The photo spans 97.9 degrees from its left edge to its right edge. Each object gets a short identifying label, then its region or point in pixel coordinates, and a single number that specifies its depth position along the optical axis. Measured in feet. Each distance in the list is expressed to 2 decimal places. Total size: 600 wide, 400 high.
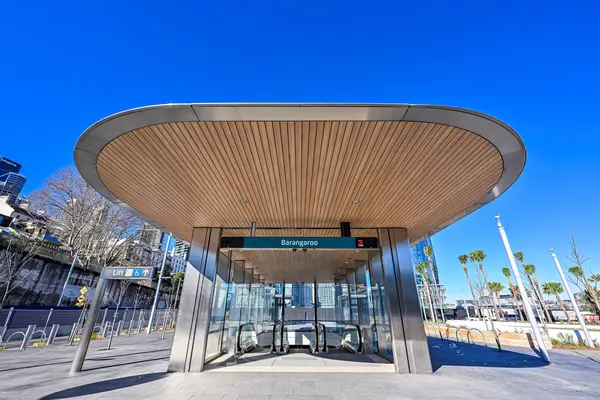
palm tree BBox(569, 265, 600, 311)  48.25
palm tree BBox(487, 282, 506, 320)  141.75
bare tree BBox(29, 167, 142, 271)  82.99
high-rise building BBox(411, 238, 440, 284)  387.06
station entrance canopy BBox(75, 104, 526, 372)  12.42
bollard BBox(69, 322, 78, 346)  40.02
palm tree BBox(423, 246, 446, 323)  136.41
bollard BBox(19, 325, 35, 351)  32.91
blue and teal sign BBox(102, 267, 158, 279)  22.54
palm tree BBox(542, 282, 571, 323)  131.44
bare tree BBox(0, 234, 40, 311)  65.51
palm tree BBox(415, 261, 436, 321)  125.96
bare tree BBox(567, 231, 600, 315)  49.01
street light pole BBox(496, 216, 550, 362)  28.50
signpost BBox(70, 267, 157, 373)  21.40
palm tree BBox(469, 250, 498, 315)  118.01
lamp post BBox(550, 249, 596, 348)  36.61
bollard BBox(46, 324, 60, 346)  38.85
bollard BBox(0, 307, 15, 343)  36.60
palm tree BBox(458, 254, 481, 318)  123.42
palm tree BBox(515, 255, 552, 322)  123.54
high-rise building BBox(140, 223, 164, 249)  147.08
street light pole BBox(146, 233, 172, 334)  64.85
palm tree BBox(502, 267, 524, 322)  140.19
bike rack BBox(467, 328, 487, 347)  44.47
